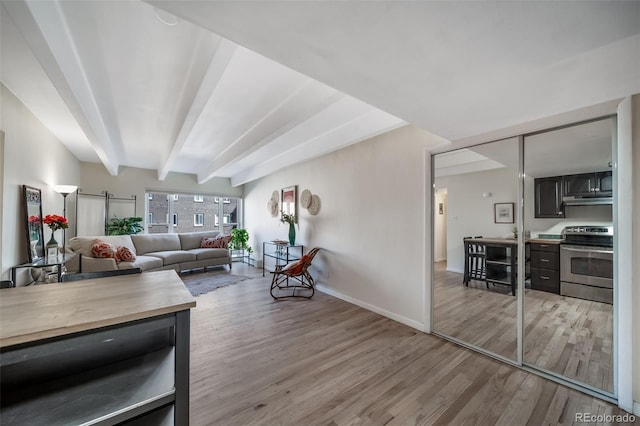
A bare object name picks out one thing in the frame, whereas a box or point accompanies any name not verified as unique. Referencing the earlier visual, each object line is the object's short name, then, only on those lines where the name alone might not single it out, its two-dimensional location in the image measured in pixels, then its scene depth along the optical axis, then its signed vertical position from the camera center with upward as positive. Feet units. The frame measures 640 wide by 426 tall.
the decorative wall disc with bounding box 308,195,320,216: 14.94 +0.59
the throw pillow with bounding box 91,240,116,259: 12.59 -1.92
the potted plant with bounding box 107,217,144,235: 18.70 -0.94
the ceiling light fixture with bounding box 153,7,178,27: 5.03 +4.20
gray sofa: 12.60 -2.72
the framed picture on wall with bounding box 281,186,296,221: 16.99 +1.07
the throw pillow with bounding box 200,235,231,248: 20.63 -2.39
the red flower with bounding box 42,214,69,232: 10.02 -0.35
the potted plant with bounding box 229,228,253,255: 22.35 -2.39
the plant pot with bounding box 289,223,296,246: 16.39 -1.33
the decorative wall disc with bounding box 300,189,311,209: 15.48 +1.05
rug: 14.67 -4.58
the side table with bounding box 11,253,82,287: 7.97 -1.87
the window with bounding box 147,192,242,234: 21.80 +0.13
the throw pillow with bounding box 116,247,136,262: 13.92 -2.43
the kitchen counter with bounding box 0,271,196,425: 2.83 -2.29
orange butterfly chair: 13.20 -4.31
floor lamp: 11.42 +1.19
